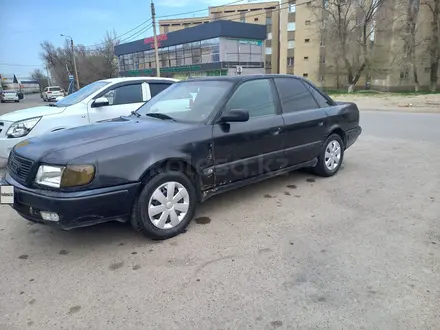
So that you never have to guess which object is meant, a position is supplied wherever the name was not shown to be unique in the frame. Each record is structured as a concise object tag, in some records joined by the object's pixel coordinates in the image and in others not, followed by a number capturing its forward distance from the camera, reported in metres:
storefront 44.00
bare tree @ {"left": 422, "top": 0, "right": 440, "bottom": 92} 30.58
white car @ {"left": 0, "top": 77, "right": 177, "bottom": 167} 5.61
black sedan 2.92
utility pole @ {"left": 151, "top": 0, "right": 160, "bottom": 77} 24.84
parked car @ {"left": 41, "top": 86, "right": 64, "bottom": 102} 37.12
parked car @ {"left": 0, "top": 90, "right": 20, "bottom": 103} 38.25
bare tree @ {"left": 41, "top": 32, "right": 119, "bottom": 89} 57.19
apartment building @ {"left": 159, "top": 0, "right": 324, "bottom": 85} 45.72
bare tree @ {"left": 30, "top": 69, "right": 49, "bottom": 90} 103.93
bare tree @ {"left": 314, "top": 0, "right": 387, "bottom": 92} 34.03
